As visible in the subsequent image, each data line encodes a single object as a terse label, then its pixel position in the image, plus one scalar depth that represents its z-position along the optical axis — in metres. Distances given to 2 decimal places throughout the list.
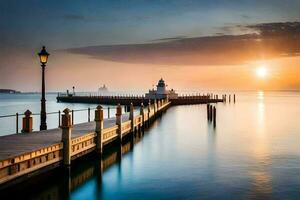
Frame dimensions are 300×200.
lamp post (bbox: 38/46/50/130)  25.60
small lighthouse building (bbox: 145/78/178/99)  116.94
